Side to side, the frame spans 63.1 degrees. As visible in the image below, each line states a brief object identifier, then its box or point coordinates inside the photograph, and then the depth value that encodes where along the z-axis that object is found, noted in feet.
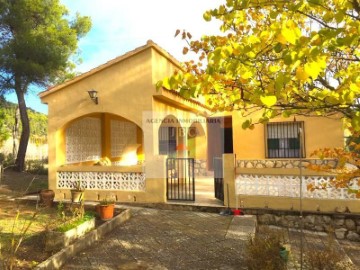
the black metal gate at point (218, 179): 31.58
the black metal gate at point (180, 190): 33.24
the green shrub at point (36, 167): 56.49
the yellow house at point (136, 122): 31.81
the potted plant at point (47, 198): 31.42
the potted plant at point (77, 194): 30.40
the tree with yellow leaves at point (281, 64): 6.61
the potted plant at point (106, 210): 25.88
